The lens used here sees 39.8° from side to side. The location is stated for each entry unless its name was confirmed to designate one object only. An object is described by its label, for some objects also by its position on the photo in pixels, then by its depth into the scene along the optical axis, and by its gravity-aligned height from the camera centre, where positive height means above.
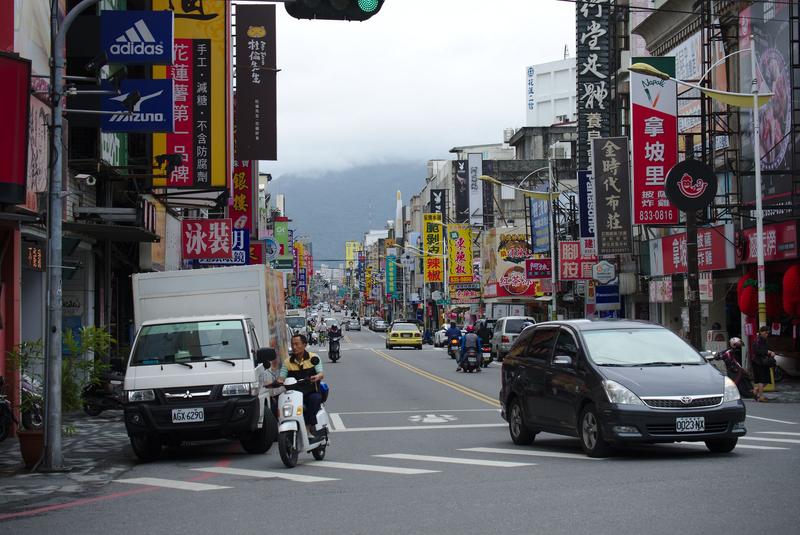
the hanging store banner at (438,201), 109.44 +10.07
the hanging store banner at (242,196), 43.91 +4.40
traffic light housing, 10.29 +2.76
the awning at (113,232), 22.75 +1.70
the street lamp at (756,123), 27.92 +4.54
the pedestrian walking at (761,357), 27.02 -1.46
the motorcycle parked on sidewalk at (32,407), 17.52 -1.61
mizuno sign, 20.81 +3.78
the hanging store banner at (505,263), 68.06 +2.65
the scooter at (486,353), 43.88 -2.07
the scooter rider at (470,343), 40.12 -1.50
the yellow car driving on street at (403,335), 68.38 -2.04
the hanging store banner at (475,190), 90.56 +9.32
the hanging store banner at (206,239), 35.53 +2.18
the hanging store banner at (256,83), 38.22 +7.72
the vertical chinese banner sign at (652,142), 36.41 +5.21
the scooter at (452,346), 47.72 -1.97
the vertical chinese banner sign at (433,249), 95.62 +4.61
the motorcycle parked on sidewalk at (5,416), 18.23 -1.76
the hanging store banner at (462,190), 92.78 +9.47
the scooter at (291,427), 14.31 -1.60
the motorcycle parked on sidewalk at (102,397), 23.64 -1.92
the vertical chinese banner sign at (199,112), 28.75 +5.09
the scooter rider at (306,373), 15.02 -0.95
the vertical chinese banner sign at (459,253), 81.25 +3.63
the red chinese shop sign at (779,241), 30.44 +1.60
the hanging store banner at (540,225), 57.59 +4.02
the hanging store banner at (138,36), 19.39 +4.78
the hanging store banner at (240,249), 41.03 +2.08
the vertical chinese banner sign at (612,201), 42.62 +3.82
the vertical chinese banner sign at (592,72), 47.41 +9.77
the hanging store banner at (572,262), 49.28 +1.69
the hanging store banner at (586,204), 44.72 +3.99
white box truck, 15.46 -0.78
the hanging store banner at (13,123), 14.12 +2.39
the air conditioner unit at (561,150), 87.04 +12.03
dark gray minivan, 13.46 -1.15
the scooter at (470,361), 39.91 -2.14
